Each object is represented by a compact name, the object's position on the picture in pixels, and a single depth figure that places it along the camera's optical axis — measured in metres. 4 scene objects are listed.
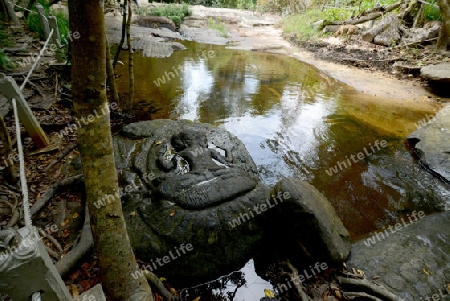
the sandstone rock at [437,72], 7.86
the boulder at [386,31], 11.70
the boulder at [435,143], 4.81
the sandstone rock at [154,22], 15.87
